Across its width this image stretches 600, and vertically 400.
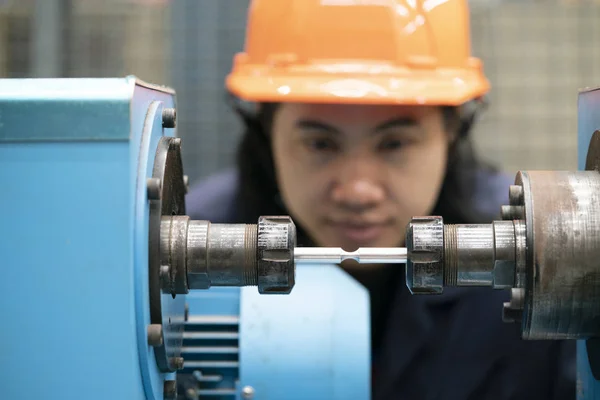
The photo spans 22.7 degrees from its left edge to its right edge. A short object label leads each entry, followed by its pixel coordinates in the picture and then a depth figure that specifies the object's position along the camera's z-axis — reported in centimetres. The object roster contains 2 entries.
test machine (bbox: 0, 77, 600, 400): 66
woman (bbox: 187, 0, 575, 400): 100
